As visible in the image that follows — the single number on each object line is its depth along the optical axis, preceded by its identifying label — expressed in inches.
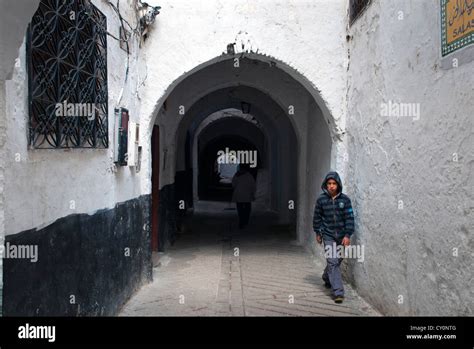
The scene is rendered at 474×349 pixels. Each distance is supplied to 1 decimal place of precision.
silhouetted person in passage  466.3
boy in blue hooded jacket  215.6
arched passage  318.3
